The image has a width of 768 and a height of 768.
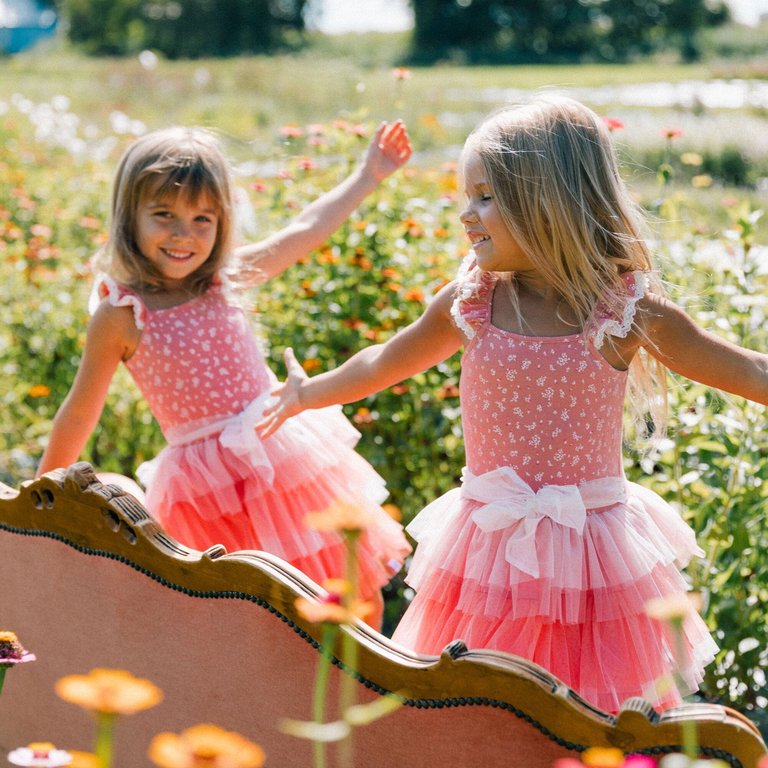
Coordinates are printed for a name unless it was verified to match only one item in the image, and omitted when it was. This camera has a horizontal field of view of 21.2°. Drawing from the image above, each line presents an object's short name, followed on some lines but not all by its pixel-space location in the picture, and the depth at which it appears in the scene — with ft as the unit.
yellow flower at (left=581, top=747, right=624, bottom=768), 4.64
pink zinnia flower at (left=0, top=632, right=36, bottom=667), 5.87
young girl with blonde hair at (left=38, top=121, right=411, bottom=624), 7.92
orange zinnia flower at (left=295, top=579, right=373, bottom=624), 5.23
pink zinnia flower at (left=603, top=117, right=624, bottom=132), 9.07
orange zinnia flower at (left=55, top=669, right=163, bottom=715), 4.18
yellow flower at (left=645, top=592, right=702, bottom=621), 4.61
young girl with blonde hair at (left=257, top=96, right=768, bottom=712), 6.79
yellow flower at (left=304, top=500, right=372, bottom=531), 5.10
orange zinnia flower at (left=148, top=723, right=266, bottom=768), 4.35
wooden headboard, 5.79
